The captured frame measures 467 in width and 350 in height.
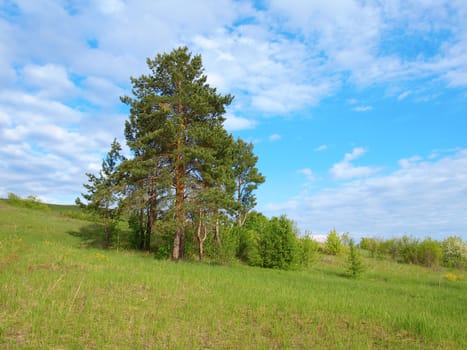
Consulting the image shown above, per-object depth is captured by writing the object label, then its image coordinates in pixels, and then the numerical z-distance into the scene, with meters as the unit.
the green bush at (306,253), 24.93
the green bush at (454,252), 35.66
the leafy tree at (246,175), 41.28
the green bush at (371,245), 43.02
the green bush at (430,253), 35.50
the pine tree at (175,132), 19.81
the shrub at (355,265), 21.00
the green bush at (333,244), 40.91
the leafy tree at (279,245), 23.19
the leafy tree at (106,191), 20.30
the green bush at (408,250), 37.36
